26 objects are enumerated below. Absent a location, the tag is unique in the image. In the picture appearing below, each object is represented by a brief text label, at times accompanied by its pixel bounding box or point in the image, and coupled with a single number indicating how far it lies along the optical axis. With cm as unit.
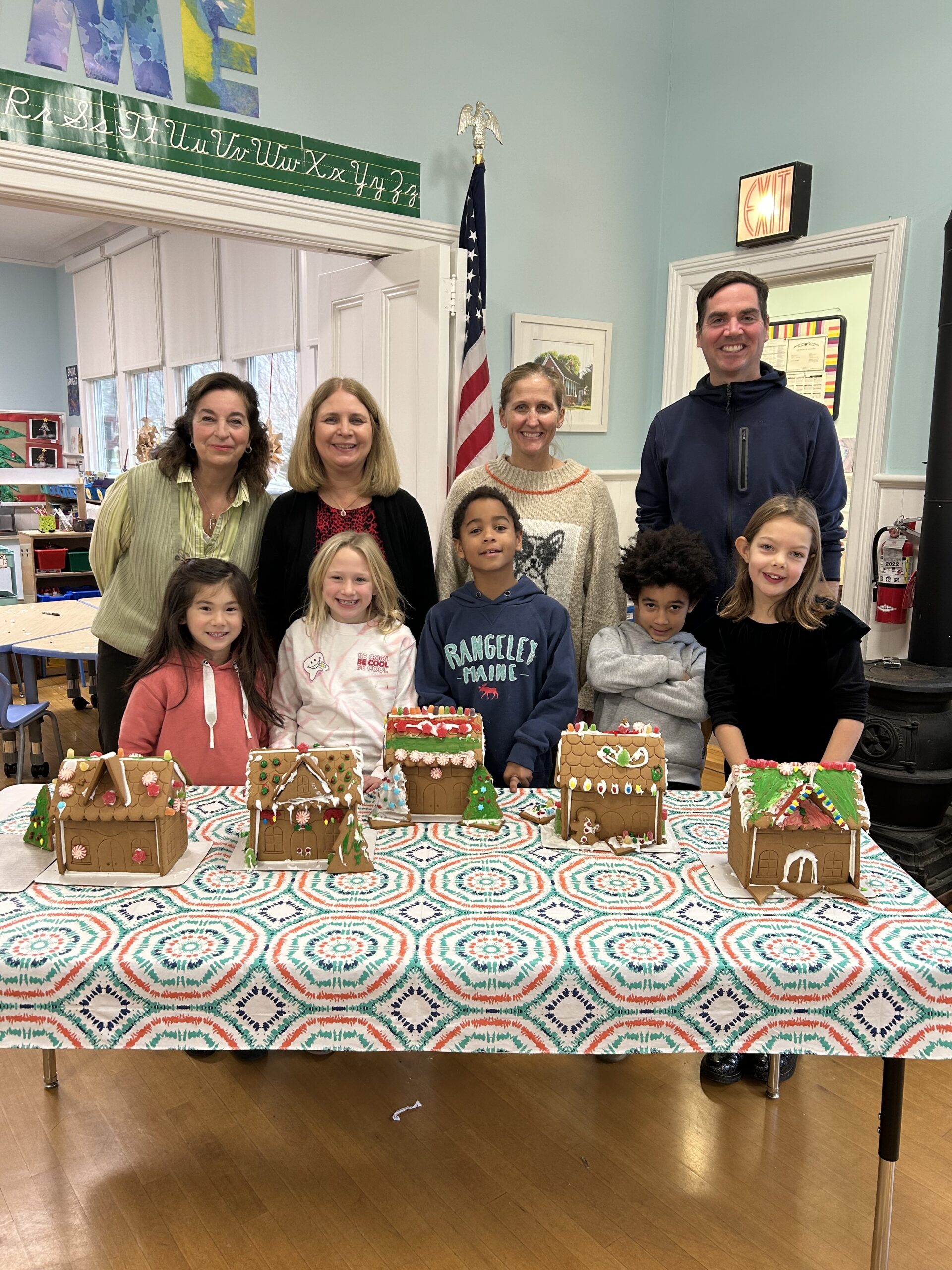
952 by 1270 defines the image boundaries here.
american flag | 372
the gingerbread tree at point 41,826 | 147
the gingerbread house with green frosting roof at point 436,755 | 159
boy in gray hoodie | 200
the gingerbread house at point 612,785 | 149
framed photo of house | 414
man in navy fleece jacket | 220
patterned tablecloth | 119
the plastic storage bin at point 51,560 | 612
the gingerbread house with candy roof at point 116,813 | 138
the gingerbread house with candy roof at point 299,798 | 143
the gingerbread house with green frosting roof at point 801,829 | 136
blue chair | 344
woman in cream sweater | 228
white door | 360
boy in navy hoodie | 197
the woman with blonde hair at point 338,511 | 213
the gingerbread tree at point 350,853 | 142
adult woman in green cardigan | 217
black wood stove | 292
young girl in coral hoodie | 189
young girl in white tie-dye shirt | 195
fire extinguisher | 354
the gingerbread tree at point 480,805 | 161
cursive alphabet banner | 279
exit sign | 376
